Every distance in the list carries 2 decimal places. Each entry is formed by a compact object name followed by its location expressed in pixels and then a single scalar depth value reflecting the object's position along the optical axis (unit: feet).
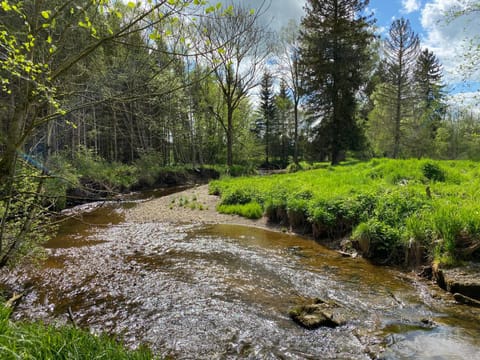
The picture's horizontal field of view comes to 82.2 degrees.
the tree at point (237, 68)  55.67
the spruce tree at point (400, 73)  83.56
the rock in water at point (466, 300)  13.06
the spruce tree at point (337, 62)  71.82
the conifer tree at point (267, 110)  135.44
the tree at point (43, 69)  7.57
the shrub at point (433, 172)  28.37
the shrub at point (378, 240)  19.21
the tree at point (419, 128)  84.84
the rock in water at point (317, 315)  11.94
